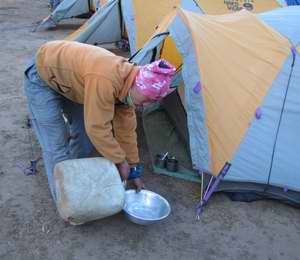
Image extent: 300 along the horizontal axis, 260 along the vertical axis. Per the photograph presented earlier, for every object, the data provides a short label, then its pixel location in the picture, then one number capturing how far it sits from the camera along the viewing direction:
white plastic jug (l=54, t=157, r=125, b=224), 1.77
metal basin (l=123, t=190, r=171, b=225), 2.00
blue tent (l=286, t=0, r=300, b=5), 4.88
